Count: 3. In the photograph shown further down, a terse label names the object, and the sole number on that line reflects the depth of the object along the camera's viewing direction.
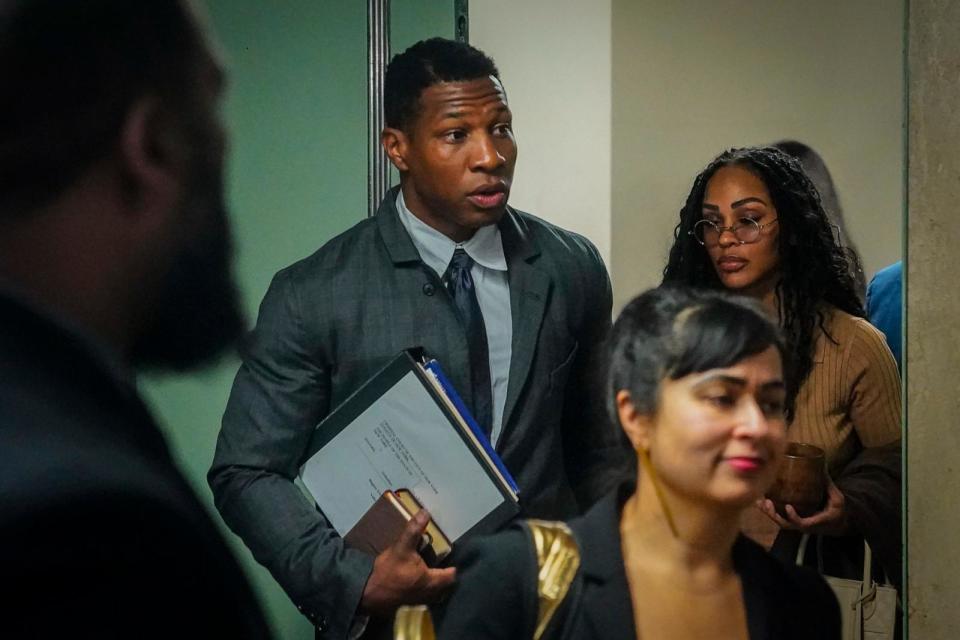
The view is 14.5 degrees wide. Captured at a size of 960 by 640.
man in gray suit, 4.96
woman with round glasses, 4.96
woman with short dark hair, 4.77
